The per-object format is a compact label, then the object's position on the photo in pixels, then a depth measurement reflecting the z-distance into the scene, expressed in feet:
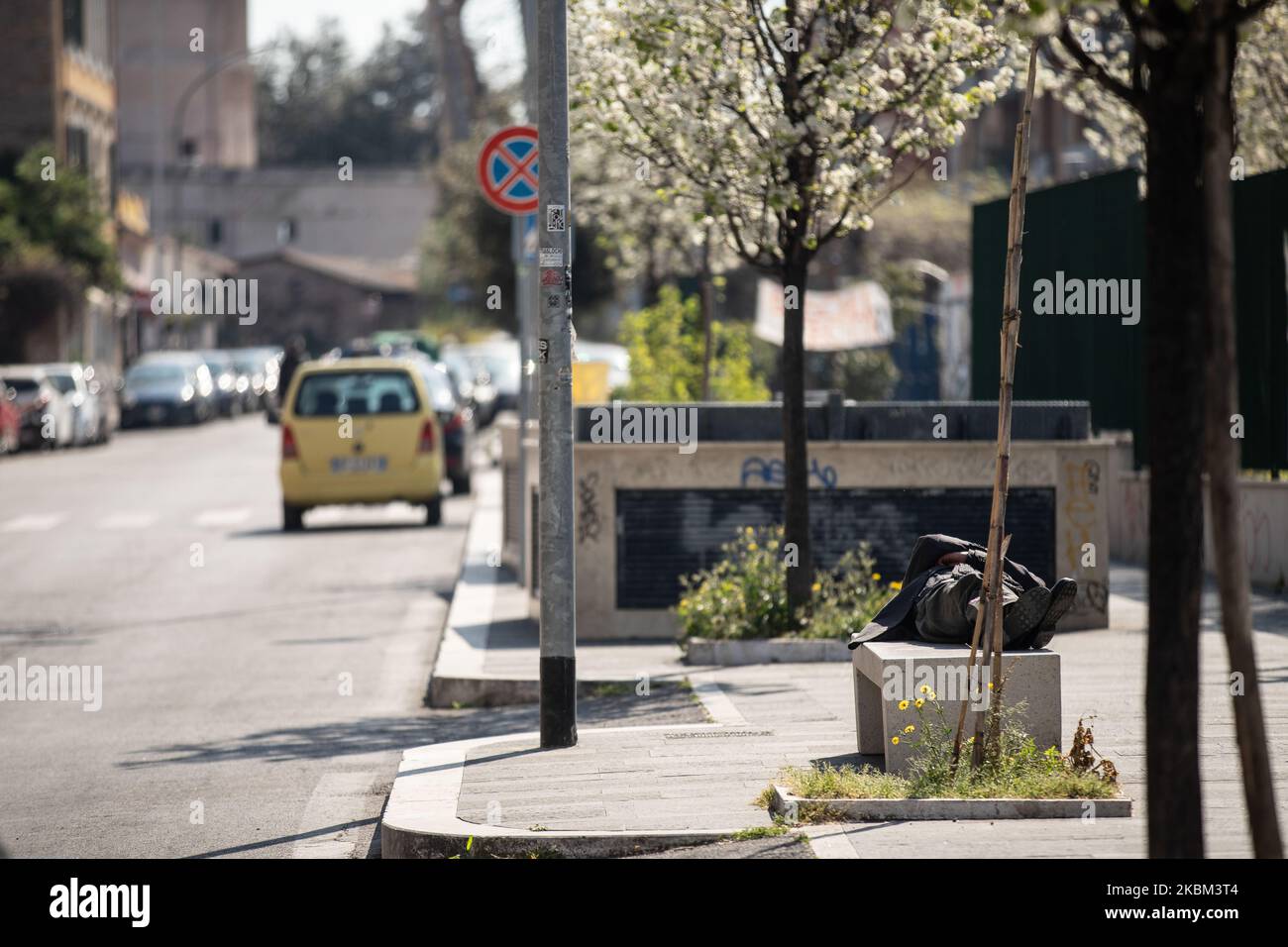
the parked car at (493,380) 128.26
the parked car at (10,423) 121.49
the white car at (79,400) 131.75
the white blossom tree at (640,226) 65.16
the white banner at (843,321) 81.15
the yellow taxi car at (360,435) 72.28
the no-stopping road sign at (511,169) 46.47
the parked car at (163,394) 162.20
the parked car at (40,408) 126.11
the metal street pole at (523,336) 50.49
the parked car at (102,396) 136.98
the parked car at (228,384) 180.24
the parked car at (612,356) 112.60
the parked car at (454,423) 84.57
